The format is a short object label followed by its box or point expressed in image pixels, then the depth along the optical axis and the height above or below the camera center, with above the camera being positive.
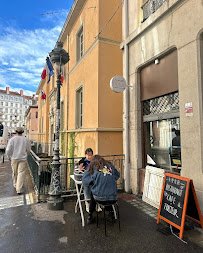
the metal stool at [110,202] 3.14 -1.16
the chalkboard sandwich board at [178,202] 2.99 -1.16
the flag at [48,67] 8.31 +3.29
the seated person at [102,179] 3.10 -0.77
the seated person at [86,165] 3.69 -0.65
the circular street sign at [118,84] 5.04 +1.51
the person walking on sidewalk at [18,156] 5.29 -0.58
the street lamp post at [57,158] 4.19 -0.54
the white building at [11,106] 78.62 +13.85
